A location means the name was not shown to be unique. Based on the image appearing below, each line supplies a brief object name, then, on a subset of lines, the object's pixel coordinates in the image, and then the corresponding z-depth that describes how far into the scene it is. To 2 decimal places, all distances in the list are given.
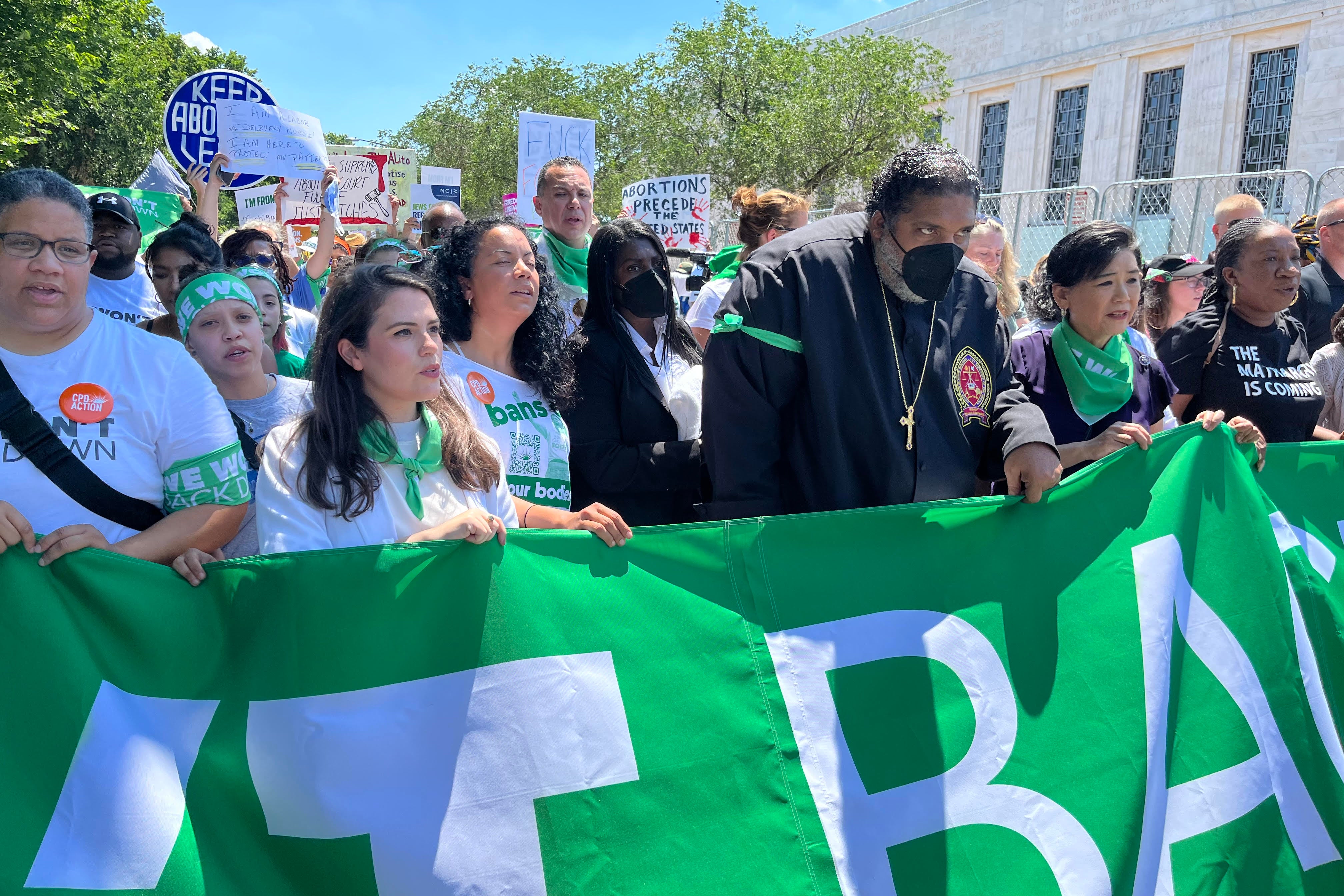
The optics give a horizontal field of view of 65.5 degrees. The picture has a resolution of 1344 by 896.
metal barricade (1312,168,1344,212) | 9.93
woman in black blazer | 3.22
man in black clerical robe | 2.68
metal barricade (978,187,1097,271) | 11.64
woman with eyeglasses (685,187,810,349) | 5.10
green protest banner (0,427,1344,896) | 2.05
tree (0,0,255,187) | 11.38
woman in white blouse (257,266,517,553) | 2.31
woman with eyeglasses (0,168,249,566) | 2.22
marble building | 25.70
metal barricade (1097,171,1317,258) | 10.81
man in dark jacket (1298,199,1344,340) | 5.31
